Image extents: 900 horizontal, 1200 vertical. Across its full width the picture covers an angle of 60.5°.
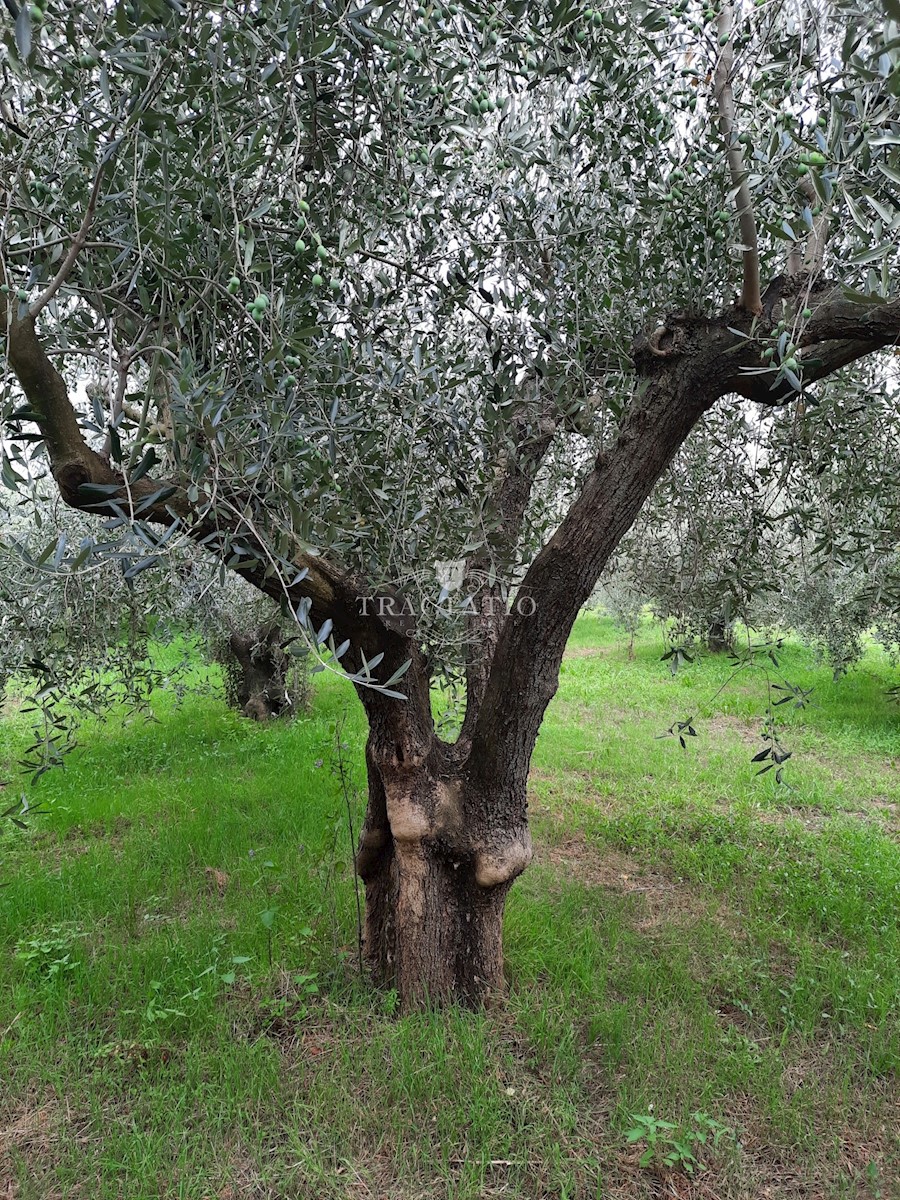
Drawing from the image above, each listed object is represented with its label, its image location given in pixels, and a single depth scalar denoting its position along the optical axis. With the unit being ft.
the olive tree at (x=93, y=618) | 8.76
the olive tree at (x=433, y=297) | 6.48
